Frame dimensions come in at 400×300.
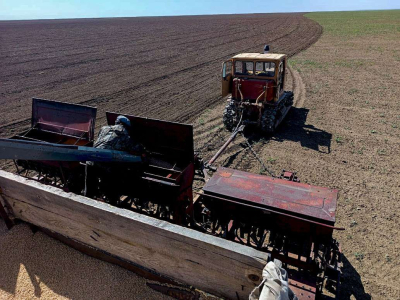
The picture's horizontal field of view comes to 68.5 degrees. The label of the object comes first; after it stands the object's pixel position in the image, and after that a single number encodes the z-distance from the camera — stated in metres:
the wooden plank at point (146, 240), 2.74
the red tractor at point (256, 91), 9.10
